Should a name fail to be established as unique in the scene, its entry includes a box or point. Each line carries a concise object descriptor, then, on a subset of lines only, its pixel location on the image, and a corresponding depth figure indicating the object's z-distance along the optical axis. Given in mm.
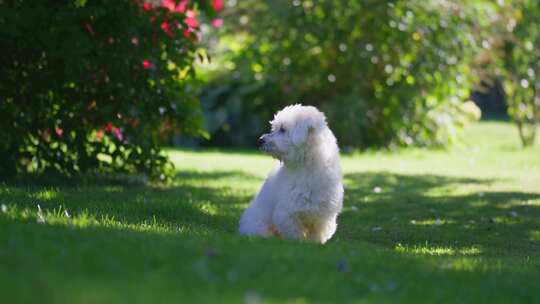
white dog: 12516
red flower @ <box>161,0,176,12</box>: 20416
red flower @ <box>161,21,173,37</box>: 18281
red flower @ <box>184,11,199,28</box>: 22609
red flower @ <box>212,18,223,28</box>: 35187
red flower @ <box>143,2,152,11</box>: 18359
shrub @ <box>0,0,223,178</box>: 17062
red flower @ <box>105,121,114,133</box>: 18975
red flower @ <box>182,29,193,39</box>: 18575
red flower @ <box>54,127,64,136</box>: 18672
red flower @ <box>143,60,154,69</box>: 18206
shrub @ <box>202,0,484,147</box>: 32719
